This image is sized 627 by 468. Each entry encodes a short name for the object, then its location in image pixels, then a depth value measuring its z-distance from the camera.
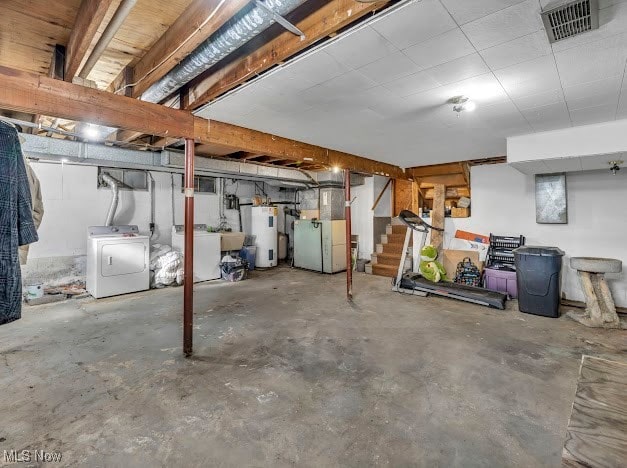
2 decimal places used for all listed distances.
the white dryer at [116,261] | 4.47
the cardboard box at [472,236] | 5.30
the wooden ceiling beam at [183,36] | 1.46
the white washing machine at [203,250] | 5.66
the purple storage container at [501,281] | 4.53
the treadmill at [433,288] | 4.17
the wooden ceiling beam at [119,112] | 1.90
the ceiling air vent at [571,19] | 1.40
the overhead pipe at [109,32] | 1.40
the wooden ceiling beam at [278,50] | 1.47
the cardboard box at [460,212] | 5.59
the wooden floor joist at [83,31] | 1.46
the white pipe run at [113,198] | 5.11
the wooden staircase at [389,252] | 6.33
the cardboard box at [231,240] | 6.31
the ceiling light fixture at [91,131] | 3.11
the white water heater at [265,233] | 6.98
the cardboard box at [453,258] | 5.39
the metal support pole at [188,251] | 2.75
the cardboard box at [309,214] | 7.01
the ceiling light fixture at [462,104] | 2.52
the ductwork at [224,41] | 1.37
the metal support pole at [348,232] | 4.59
